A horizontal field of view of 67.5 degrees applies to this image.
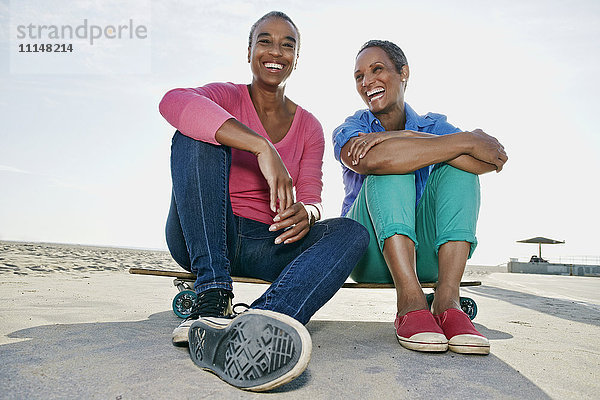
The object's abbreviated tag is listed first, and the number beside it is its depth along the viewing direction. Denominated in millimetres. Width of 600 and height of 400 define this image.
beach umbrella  18484
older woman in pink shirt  1107
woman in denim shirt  1643
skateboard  2135
